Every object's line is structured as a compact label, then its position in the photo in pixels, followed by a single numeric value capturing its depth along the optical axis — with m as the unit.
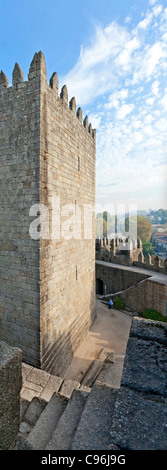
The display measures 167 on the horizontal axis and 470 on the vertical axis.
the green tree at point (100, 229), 42.94
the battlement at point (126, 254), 15.68
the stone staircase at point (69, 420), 1.98
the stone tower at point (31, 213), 5.54
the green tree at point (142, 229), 43.22
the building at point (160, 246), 66.19
